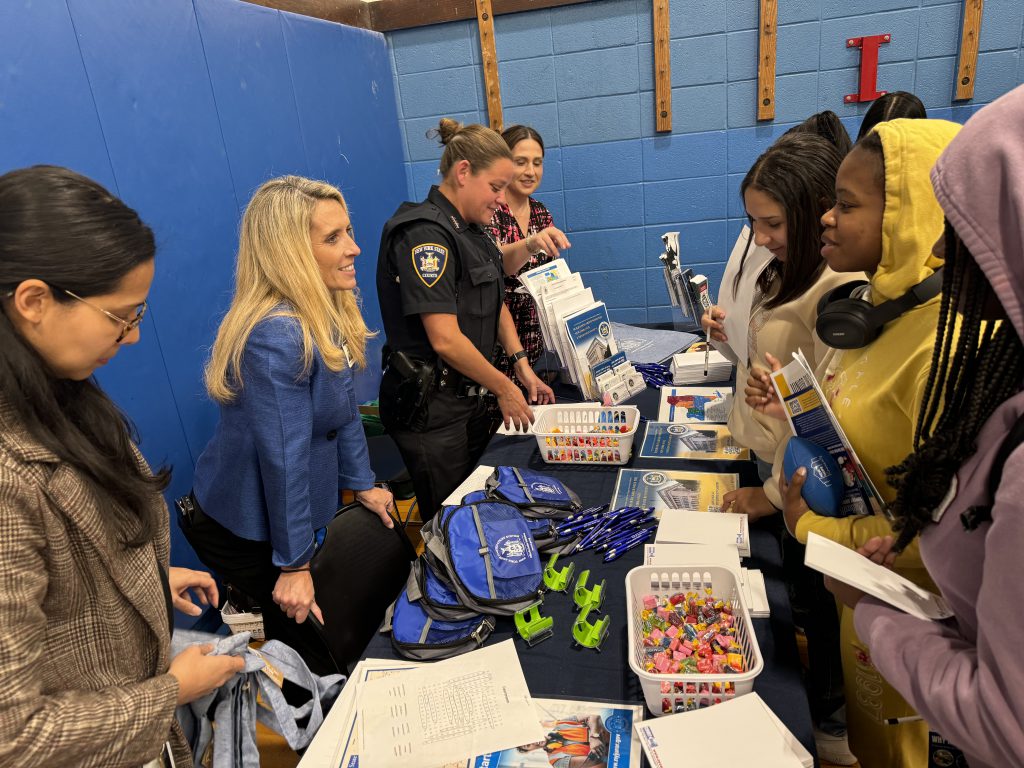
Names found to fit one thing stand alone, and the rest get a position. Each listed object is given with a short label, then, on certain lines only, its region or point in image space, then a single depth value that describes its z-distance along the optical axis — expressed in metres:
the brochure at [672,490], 1.69
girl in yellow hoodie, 1.08
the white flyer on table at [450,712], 1.08
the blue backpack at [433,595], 1.35
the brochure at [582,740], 1.03
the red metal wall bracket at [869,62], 3.46
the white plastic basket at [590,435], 1.93
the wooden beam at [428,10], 3.72
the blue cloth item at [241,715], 1.14
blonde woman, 1.50
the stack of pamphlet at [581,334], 2.26
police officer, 2.10
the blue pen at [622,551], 1.52
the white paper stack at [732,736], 0.97
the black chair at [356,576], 1.57
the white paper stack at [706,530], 1.45
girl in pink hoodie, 0.65
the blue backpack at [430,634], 1.30
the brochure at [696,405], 2.19
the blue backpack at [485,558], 1.36
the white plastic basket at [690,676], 1.06
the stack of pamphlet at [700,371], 2.55
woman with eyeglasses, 0.82
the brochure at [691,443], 1.94
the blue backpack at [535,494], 1.66
